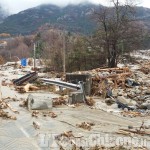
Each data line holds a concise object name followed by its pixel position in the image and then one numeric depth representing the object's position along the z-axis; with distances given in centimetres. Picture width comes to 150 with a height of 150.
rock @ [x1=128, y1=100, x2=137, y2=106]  744
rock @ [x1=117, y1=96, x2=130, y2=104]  751
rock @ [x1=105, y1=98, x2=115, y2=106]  801
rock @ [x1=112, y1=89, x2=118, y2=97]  887
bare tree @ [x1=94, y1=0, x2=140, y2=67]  1899
